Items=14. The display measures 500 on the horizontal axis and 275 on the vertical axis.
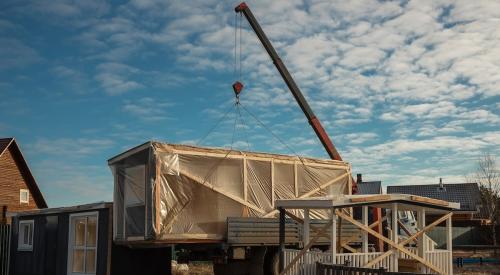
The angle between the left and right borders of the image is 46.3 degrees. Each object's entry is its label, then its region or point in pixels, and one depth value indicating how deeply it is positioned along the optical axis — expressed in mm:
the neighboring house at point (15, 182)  36219
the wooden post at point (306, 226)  14849
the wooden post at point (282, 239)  14992
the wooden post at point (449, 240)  16766
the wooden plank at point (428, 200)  15284
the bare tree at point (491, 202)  45416
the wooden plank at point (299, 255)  14156
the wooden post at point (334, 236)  13666
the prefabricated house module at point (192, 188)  16219
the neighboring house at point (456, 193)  51741
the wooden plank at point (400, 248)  14144
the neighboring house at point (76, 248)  18688
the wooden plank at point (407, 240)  14086
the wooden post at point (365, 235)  15393
